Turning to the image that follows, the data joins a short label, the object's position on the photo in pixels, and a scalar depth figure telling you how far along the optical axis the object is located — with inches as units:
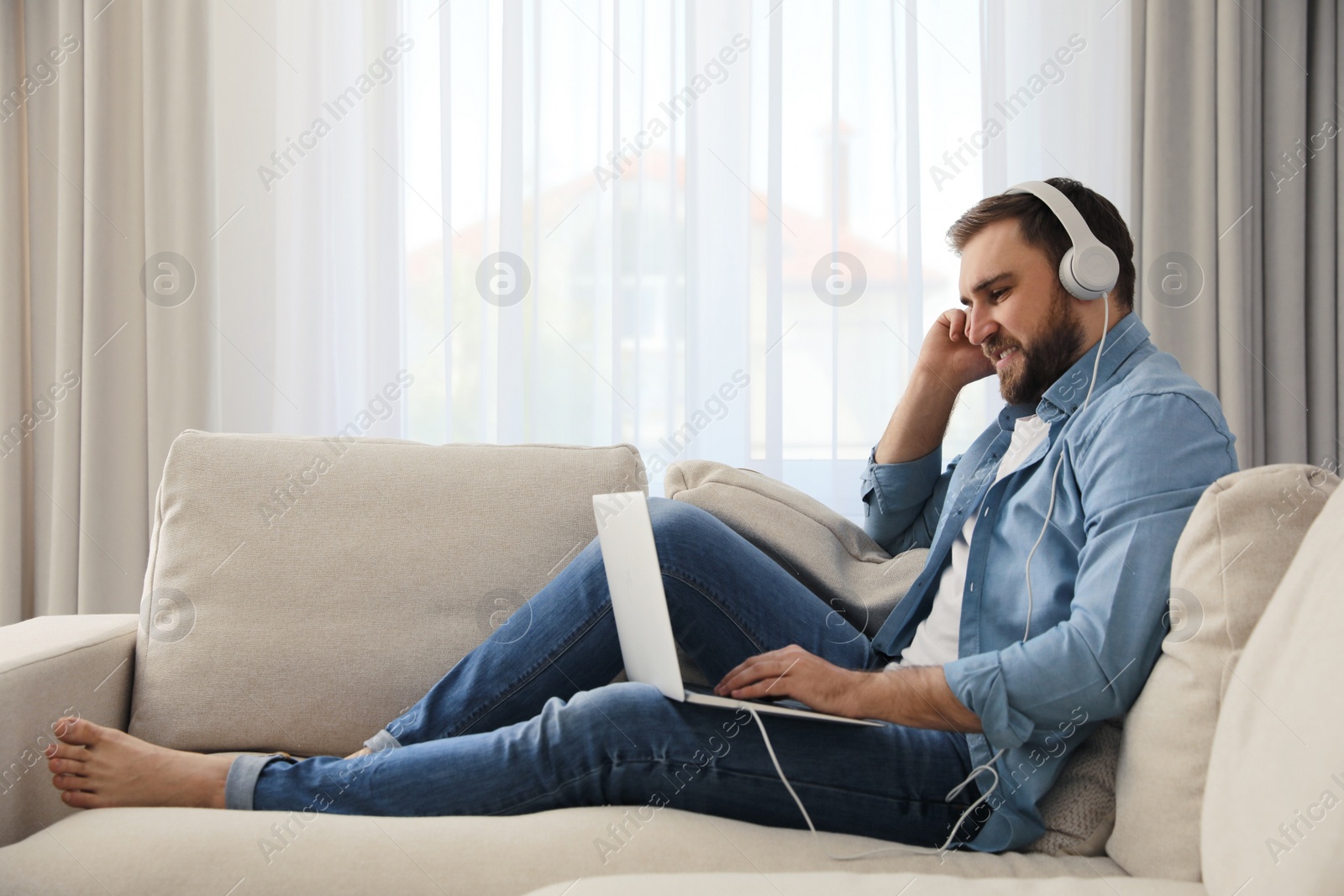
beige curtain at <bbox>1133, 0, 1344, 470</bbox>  199.1
